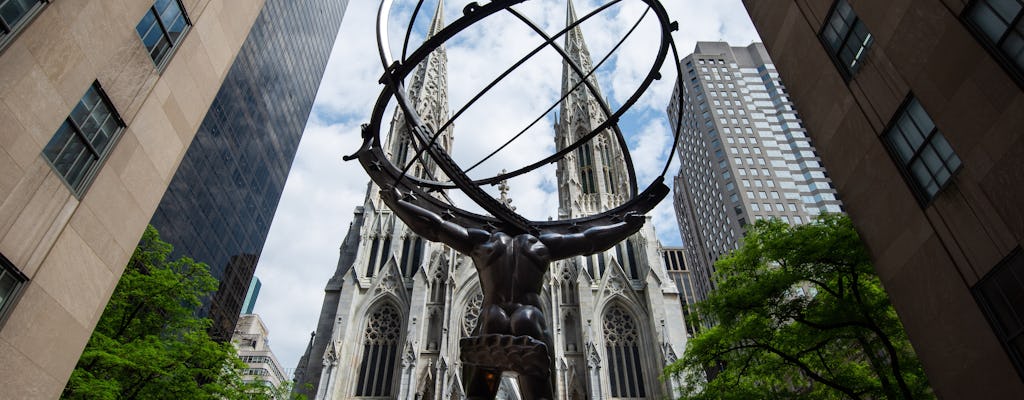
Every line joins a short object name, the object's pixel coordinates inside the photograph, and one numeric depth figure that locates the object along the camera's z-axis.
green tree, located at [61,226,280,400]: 12.42
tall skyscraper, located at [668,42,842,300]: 66.25
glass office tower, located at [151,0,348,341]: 32.75
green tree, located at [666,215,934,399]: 12.78
